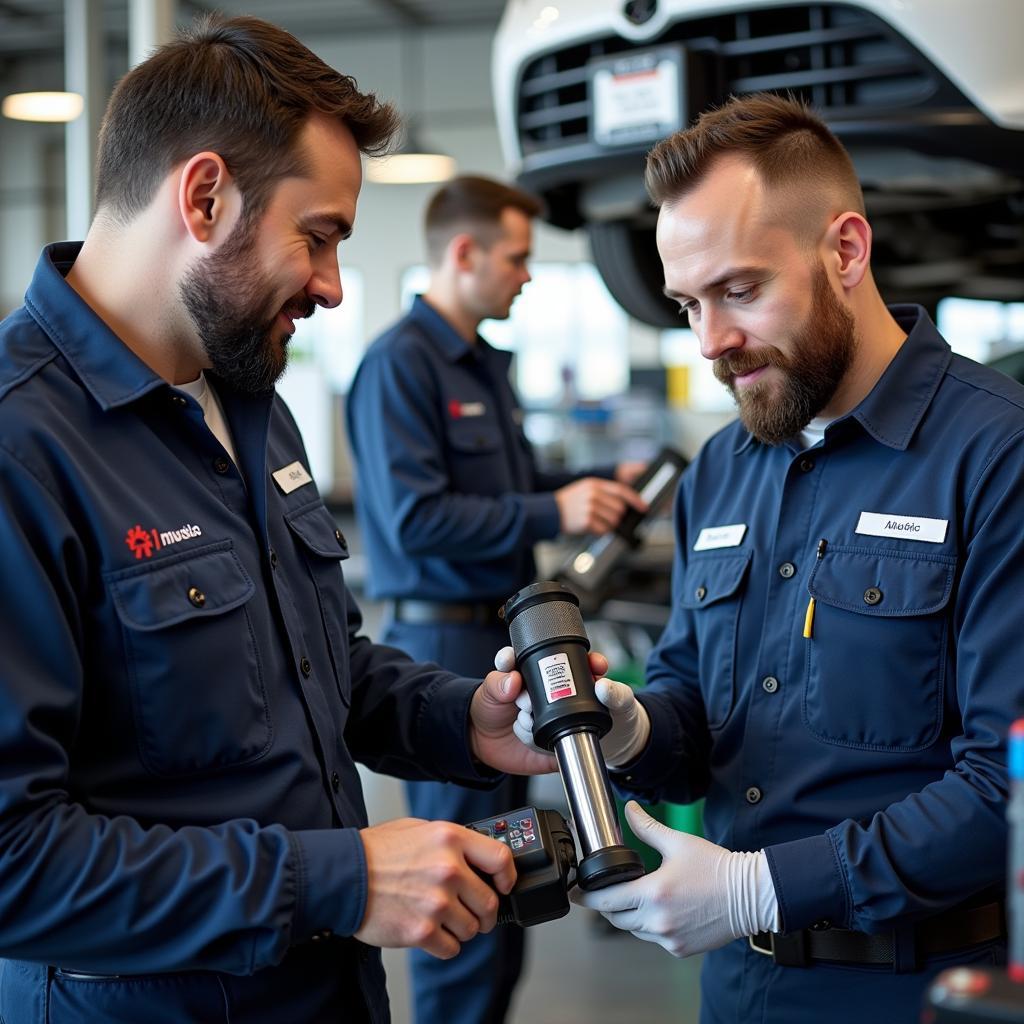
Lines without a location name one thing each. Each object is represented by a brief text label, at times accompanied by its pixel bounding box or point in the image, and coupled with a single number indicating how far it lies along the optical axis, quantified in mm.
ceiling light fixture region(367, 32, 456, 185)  7102
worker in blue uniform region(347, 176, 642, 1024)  2867
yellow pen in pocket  1481
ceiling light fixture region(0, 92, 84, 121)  4004
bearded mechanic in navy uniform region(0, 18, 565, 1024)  1136
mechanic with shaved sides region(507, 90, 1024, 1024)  1333
